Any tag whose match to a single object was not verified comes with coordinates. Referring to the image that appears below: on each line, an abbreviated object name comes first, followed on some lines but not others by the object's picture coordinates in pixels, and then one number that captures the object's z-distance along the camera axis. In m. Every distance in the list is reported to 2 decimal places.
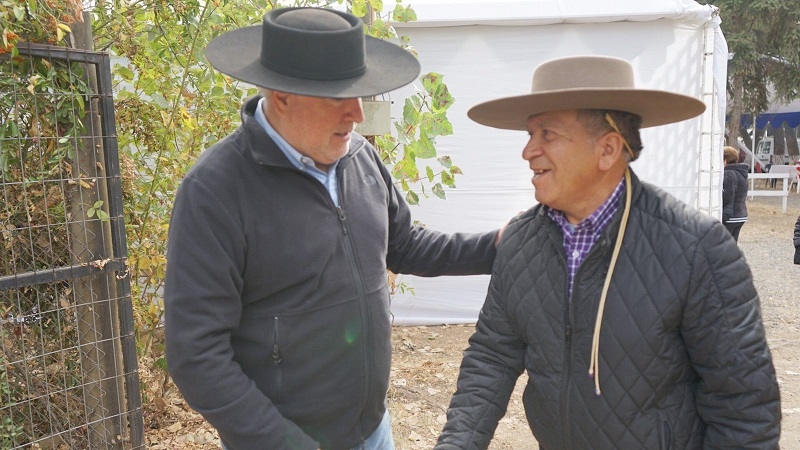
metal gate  2.94
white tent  6.20
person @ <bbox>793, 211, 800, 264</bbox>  5.65
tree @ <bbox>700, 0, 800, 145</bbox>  17.36
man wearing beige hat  1.75
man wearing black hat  1.78
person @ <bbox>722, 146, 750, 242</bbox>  8.73
